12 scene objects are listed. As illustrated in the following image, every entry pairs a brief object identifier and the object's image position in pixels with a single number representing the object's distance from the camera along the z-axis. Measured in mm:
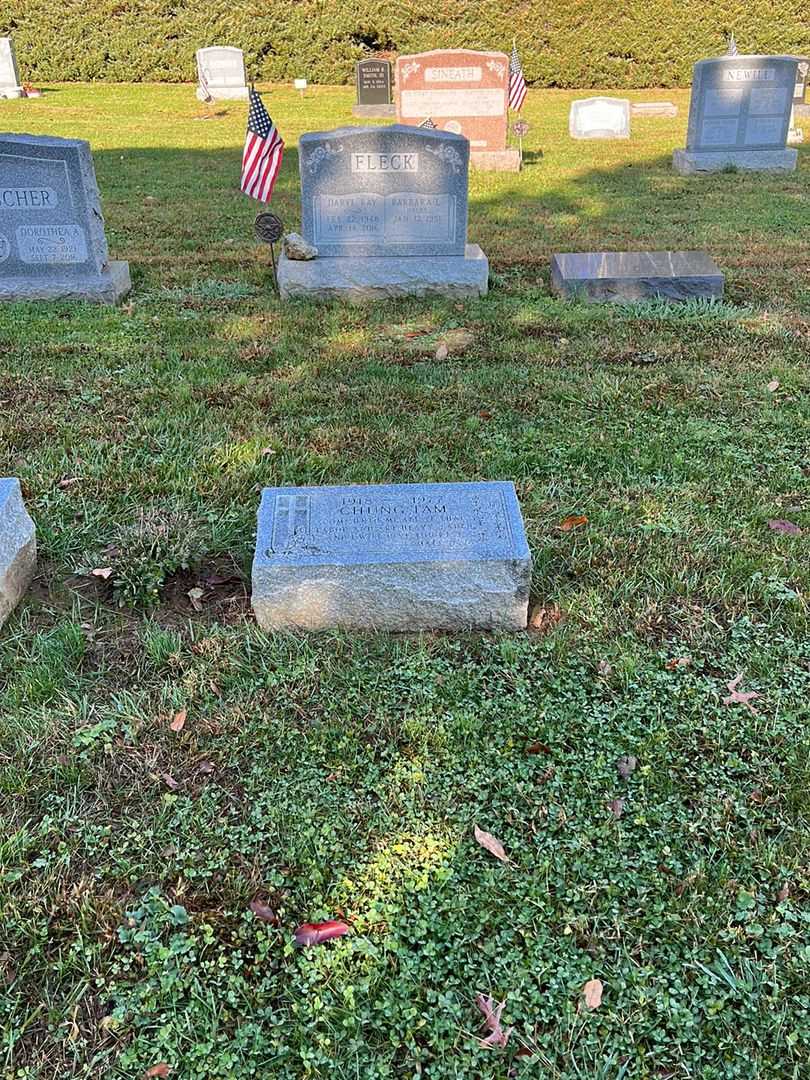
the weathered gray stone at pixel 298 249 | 6996
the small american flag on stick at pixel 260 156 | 7090
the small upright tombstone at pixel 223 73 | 21250
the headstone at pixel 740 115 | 12891
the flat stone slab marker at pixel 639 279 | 6594
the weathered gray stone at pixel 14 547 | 3098
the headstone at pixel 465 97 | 12992
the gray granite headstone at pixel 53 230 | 6508
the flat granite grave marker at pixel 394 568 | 2953
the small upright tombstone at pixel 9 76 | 20000
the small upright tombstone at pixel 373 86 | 18125
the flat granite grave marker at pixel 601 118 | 15859
